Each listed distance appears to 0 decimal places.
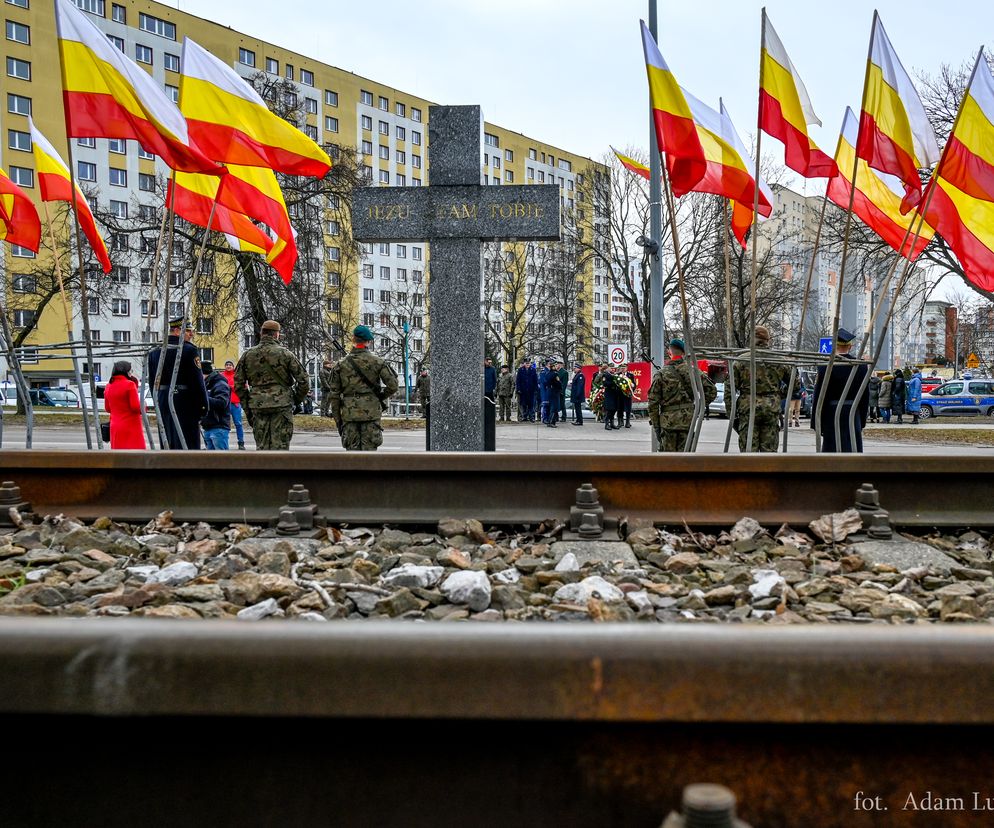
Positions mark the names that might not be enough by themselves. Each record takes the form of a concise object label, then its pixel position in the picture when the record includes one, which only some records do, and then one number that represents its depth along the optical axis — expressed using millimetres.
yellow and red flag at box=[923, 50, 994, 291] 7109
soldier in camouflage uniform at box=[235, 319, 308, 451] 10742
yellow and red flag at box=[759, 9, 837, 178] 7184
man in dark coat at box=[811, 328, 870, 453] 9770
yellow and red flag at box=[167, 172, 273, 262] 9070
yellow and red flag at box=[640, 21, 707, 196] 6844
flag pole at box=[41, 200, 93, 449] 7067
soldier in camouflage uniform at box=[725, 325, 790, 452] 9852
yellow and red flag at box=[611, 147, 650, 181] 9344
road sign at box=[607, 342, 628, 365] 27120
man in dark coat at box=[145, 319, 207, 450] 10711
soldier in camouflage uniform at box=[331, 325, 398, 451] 10562
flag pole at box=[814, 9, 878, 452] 6312
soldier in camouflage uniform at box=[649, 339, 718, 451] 10547
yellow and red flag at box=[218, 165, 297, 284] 8602
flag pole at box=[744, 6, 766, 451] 6028
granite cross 10570
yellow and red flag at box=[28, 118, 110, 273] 9031
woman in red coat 9906
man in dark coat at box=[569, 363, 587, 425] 29531
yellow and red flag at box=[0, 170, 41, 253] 9672
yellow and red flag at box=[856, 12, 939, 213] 7066
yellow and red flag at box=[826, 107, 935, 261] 8445
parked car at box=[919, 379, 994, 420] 38688
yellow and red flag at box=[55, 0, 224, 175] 6668
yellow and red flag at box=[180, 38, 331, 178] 7410
